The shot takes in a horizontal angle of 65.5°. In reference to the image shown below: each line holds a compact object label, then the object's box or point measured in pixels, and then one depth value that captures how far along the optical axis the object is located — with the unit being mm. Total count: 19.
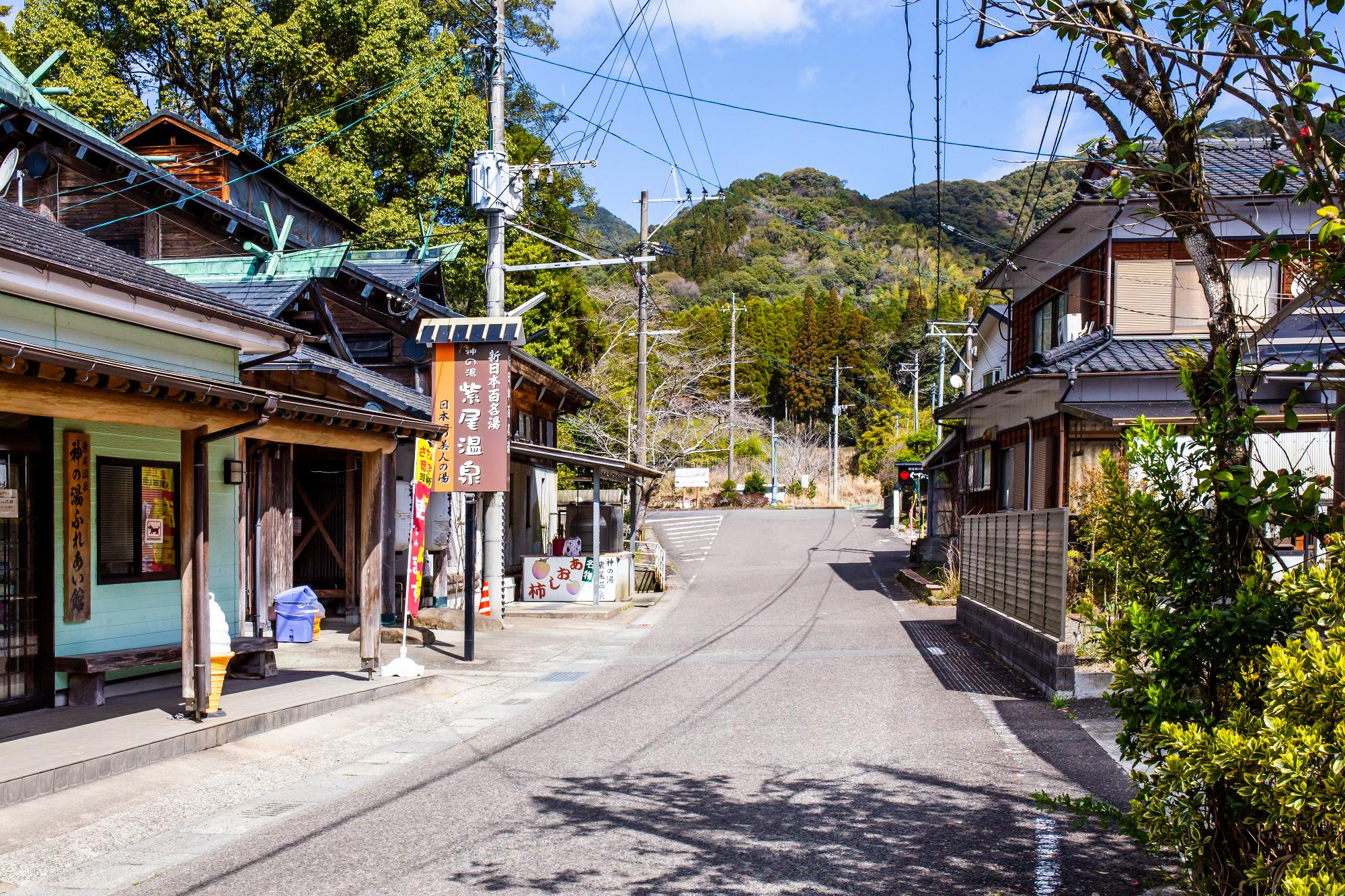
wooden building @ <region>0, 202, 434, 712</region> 8625
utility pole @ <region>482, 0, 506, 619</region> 18281
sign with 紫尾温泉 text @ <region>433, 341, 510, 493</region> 15930
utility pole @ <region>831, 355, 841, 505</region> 62031
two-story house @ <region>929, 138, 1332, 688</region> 17234
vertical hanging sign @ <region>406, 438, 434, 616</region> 13203
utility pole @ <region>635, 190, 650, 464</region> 28875
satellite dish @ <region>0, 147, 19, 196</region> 13914
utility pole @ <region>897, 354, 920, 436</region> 54125
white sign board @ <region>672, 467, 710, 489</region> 53656
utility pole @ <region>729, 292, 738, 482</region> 53312
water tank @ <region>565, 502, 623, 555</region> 31750
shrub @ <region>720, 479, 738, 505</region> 57000
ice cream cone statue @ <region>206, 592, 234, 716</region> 9422
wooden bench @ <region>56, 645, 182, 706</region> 9902
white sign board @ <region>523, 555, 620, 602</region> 22281
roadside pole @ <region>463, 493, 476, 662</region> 14883
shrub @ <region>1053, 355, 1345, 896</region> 3523
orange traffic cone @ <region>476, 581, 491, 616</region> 19312
